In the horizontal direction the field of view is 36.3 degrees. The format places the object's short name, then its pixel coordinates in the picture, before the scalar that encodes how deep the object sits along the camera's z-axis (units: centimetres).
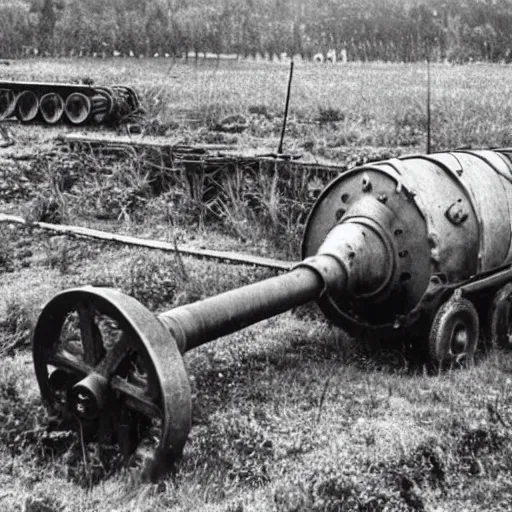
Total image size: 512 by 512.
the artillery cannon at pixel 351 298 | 379
